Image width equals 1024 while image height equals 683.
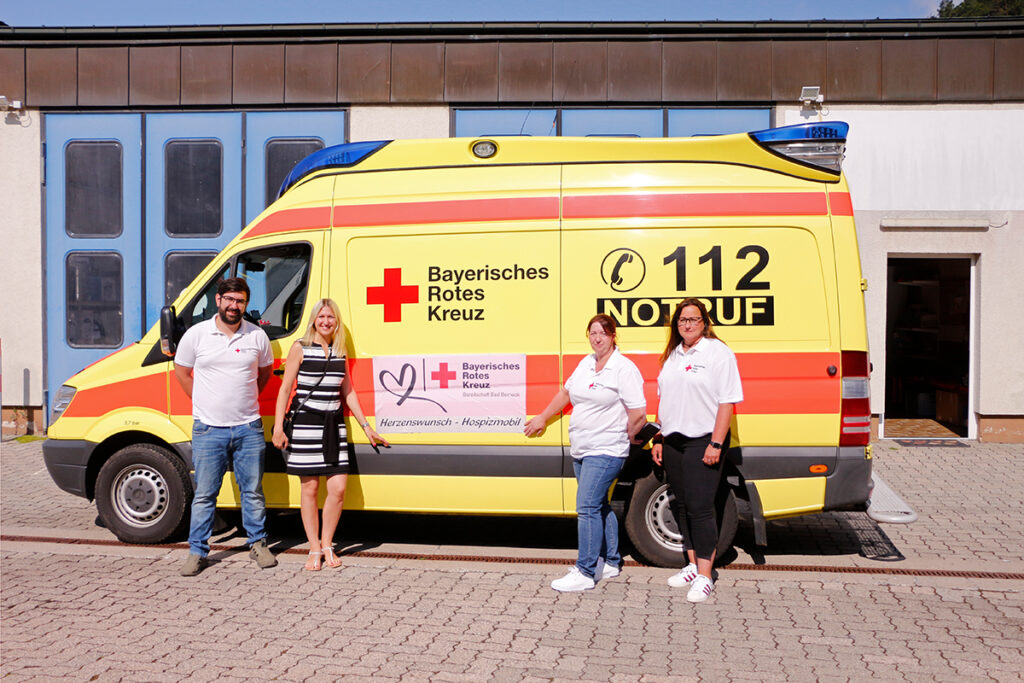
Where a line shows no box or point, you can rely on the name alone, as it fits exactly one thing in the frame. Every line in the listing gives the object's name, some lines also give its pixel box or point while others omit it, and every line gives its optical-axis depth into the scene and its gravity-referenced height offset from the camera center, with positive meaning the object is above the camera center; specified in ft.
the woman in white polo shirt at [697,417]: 17.25 -1.66
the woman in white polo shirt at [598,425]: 17.51 -1.85
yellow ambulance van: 18.81 +0.58
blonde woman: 19.02 -1.82
